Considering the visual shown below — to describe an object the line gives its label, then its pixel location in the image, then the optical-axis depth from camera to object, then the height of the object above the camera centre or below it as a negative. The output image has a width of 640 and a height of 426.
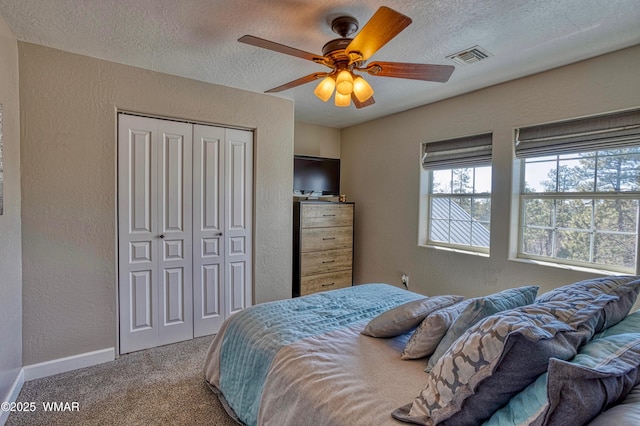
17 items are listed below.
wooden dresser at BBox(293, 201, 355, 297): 3.92 -0.53
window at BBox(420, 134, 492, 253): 3.25 +0.14
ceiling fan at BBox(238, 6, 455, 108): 1.64 +0.83
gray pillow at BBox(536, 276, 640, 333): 1.20 -0.34
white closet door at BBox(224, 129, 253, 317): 3.25 -0.17
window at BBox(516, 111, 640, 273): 2.37 +0.14
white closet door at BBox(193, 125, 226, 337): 3.07 -0.26
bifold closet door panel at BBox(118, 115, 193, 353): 2.74 -0.27
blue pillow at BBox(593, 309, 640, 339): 1.15 -0.43
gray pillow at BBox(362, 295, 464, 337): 1.61 -0.57
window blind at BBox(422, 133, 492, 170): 3.19 +0.58
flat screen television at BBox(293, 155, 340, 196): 4.11 +0.38
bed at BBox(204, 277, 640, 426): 0.96 -0.69
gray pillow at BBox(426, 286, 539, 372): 1.30 -0.44
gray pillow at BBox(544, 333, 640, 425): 0.75 -0.44
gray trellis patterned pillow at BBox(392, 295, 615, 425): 0.90 -0.46
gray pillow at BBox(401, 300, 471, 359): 1.42 -0.57
